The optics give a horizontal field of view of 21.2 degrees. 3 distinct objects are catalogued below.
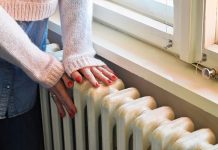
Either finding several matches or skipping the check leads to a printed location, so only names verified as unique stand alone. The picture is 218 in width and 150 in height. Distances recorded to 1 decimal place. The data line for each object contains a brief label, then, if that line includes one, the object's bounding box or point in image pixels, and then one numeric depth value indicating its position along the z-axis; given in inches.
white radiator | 57.8
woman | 65.8
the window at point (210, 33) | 61.7
